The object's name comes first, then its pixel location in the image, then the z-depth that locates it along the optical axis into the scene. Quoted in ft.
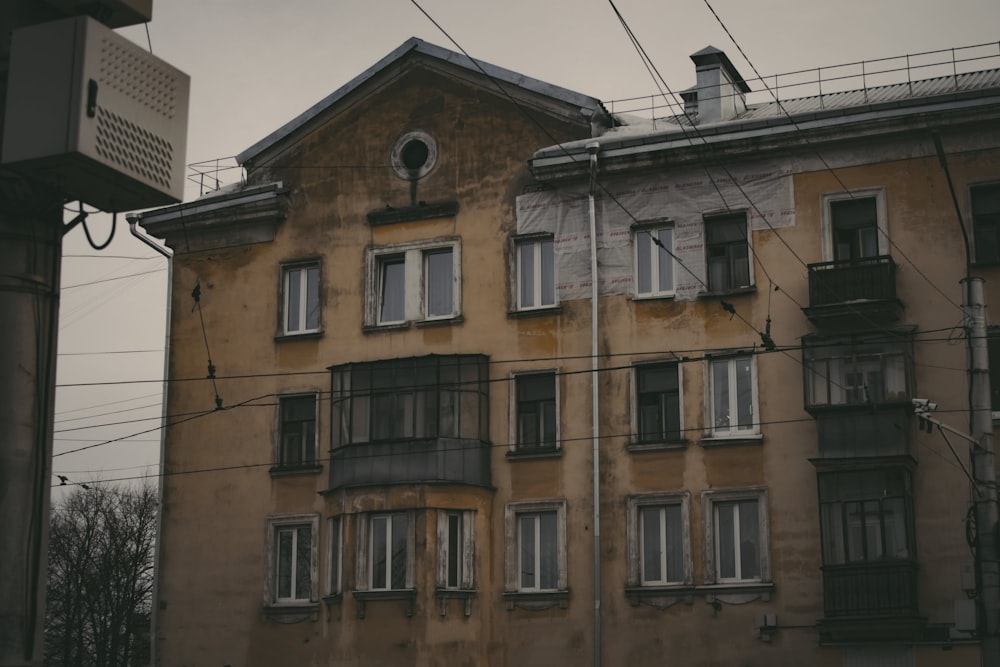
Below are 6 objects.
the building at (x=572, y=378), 91.20
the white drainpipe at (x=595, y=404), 95.25
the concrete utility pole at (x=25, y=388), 34.40
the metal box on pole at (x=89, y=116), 33.99
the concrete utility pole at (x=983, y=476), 60.18
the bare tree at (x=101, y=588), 190.19
